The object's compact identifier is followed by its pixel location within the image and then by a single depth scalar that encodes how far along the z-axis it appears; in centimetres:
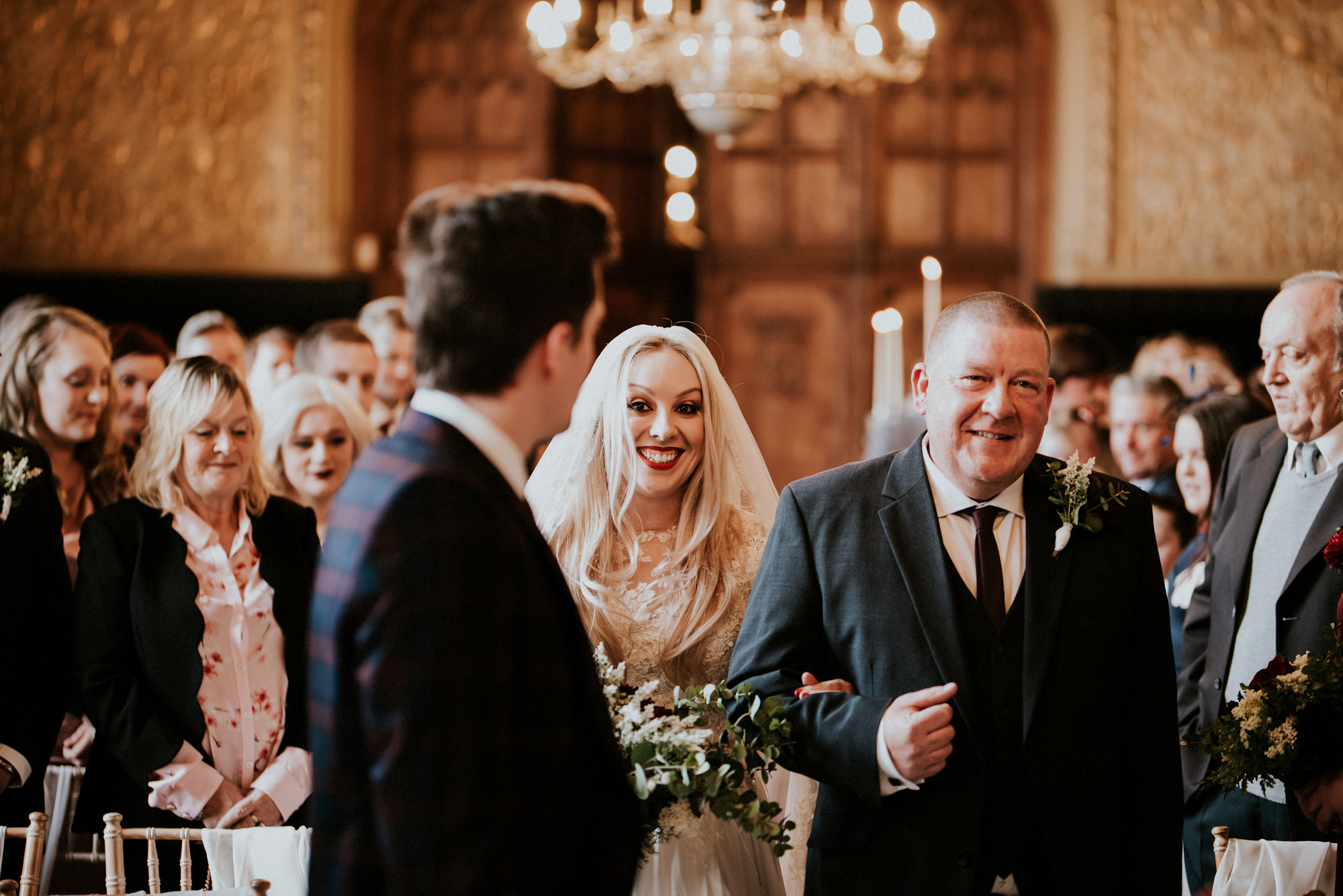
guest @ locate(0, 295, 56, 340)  499
